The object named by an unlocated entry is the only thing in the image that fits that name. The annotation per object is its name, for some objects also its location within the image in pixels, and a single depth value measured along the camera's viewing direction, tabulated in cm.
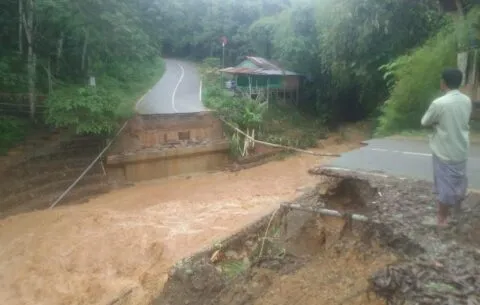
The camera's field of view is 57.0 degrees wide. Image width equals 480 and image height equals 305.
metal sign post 3600
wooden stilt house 2566
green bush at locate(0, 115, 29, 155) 1634
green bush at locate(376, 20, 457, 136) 1216
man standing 446
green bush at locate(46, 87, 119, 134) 1572
